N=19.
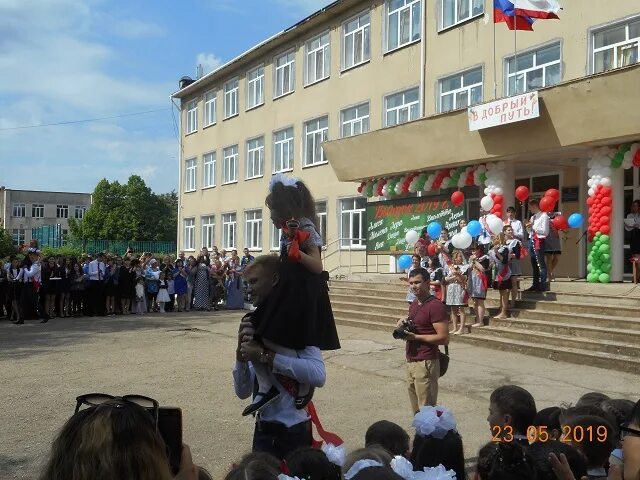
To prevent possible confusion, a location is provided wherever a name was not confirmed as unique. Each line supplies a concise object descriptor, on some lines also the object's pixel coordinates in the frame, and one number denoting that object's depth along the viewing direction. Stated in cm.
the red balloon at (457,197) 1822
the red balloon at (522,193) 1586
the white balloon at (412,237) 1773
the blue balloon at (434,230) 1691
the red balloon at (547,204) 1448
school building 1591
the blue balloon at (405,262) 1608
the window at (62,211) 8700
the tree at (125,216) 6656
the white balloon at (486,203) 1658
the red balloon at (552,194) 1461
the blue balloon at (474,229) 1499
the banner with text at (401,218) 1889
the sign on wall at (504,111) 1507
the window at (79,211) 8769
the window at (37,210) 8462
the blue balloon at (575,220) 1455
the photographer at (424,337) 585
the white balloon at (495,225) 1452
